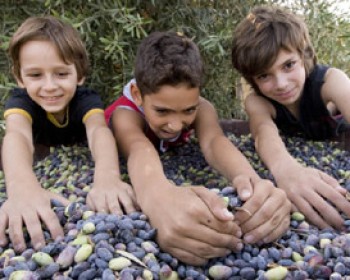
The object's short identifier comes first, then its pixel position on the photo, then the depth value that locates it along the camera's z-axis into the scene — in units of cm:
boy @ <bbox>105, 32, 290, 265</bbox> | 100
